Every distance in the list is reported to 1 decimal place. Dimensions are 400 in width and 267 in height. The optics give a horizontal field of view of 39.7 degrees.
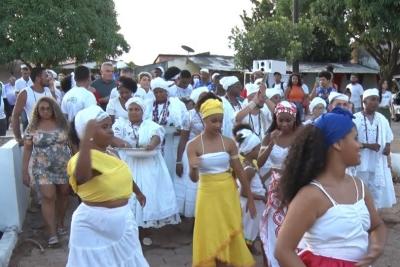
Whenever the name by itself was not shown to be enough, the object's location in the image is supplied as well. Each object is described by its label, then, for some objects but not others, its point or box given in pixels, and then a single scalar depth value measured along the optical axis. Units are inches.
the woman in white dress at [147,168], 247.4
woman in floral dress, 248.1
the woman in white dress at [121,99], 277.4
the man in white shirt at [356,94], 644.7
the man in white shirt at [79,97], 292.4
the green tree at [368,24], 751.7
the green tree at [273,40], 1109.7
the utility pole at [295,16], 909.8
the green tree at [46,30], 943.7
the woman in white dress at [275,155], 191.6
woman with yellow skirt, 197.5
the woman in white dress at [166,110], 281.9
